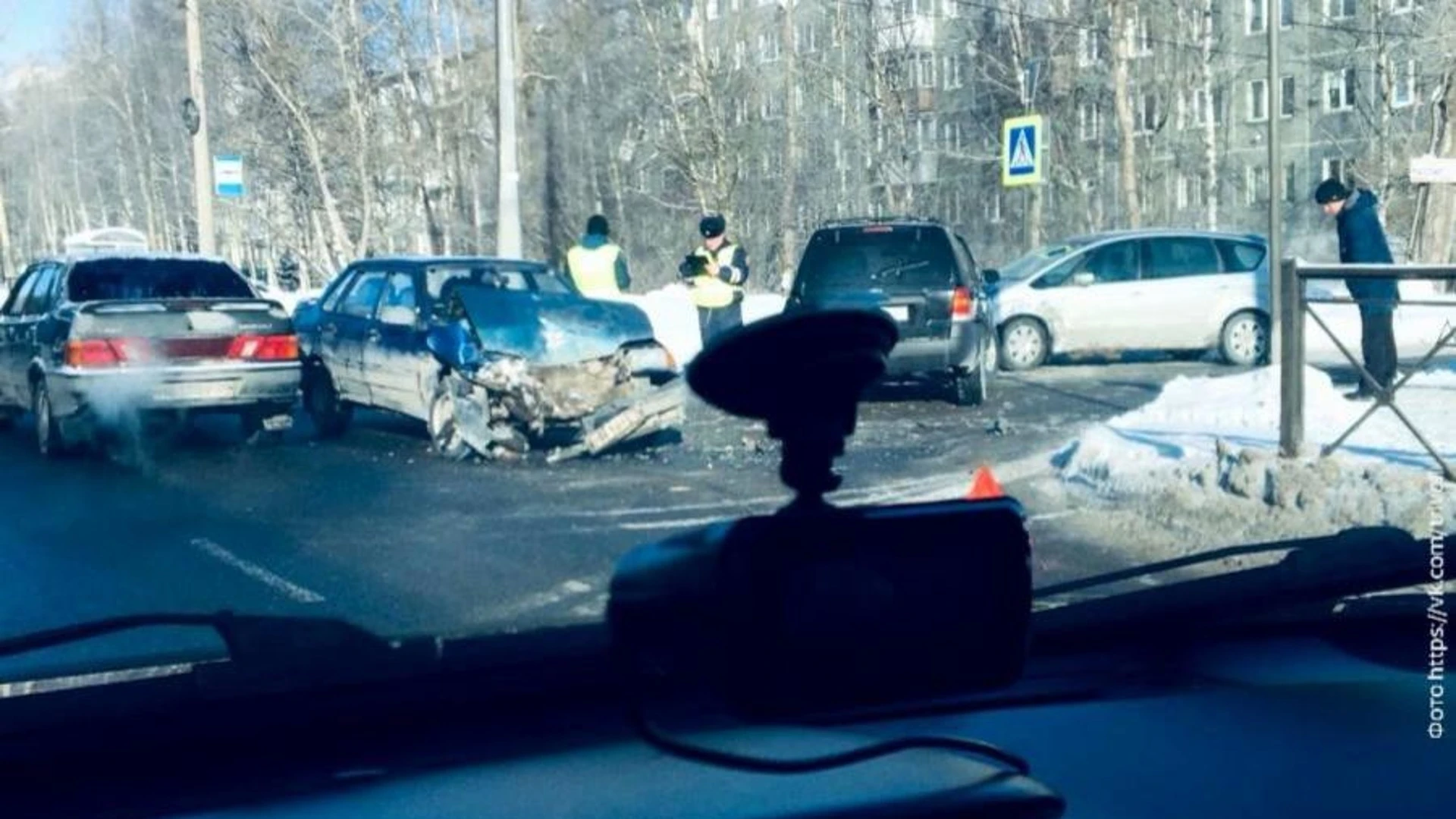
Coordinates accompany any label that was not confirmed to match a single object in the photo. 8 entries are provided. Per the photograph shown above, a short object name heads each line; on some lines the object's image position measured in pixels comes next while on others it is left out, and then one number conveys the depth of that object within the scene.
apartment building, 16.42
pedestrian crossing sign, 17.36
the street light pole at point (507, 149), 7.21
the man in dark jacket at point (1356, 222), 12.30
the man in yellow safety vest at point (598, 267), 10.30
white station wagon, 17.83
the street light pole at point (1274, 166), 13.64
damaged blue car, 8.98
